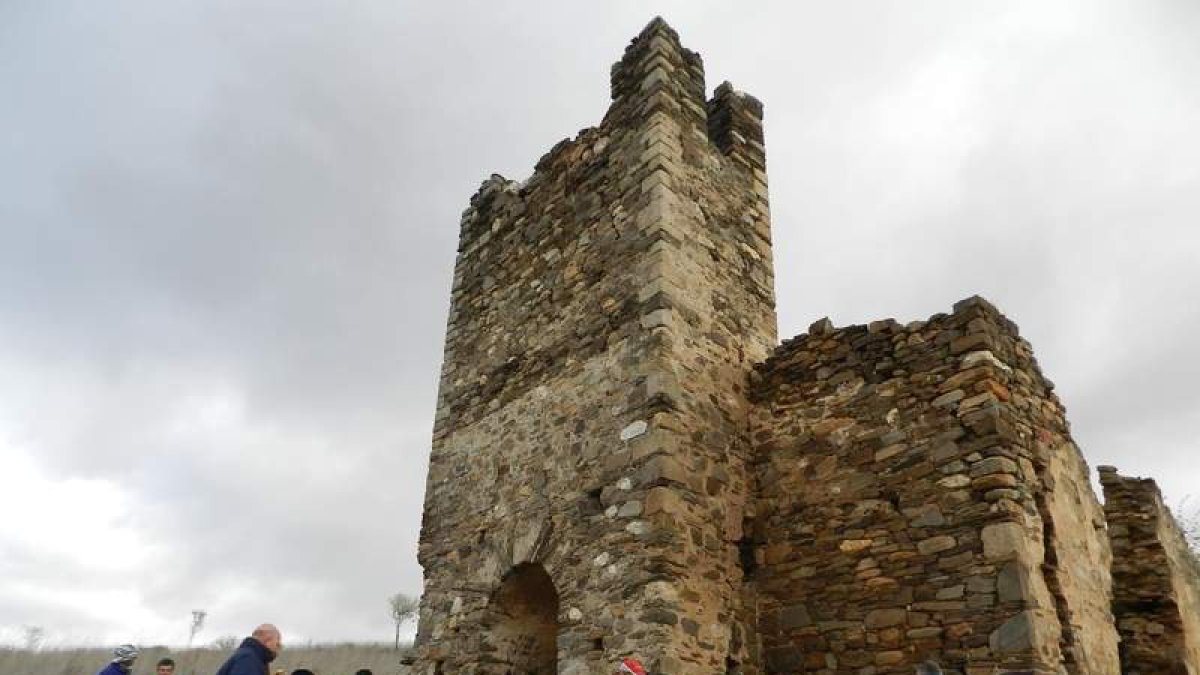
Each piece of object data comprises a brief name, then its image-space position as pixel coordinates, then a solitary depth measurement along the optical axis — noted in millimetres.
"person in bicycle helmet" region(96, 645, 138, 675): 5996
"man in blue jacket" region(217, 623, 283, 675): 4621
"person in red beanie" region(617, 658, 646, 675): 5438
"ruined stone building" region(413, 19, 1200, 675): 6059
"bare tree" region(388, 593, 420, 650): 62812
